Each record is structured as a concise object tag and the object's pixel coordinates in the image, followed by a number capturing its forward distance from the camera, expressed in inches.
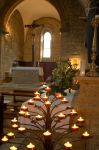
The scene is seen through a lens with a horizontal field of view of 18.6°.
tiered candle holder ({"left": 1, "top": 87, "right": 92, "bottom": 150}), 116.4
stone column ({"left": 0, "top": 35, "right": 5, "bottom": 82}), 618.5
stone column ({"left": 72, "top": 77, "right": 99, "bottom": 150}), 140.6
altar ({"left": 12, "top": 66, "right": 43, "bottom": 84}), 478.6
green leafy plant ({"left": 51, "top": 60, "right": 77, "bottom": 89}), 207.3
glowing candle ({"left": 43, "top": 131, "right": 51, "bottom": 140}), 114.6
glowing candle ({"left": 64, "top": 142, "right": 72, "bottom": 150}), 110.8
